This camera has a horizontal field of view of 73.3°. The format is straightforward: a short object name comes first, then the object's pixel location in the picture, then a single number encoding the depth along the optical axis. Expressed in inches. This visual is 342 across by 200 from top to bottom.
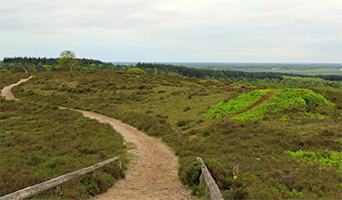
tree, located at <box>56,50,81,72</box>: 3445.4
